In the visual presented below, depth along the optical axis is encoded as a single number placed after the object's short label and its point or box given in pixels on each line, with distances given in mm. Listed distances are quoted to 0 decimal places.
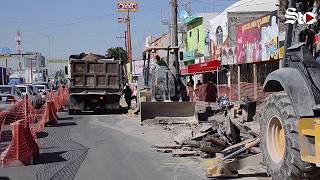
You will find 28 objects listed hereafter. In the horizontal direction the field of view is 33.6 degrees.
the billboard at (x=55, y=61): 128225
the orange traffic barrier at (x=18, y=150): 10812
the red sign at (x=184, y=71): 43512
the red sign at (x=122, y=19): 81000
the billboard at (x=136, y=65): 83344
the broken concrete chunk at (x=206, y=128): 12609
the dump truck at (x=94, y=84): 27125
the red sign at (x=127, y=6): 86788
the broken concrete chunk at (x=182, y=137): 13328
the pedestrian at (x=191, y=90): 30930
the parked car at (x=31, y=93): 31742
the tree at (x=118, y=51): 116500
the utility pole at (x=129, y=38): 70125
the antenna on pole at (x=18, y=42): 97450
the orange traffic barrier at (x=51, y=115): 20672
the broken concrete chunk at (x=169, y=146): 13073
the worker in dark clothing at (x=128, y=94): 30453
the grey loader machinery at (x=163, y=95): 19625
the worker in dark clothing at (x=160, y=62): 22922
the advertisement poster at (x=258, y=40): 25984
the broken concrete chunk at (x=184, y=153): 11952
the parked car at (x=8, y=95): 22862
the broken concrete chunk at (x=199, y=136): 12356
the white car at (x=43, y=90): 38719
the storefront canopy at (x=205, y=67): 37250
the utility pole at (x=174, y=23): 30344
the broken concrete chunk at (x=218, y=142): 11344
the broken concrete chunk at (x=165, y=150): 12734
